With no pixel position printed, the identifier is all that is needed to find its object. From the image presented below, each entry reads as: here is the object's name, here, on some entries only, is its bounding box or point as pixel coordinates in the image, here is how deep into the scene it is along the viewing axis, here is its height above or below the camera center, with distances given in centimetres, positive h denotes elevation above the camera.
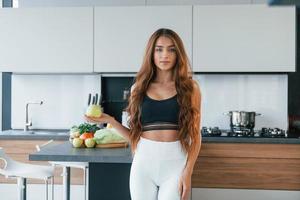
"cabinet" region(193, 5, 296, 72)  355 +53
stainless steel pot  359 -18
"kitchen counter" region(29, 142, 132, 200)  243 -49
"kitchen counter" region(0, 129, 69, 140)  355 -33
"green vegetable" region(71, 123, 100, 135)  254 -20
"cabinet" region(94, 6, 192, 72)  367 +60
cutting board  239 -28
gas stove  347 -30
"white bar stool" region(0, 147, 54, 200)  247 -46
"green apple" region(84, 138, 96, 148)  236 -26
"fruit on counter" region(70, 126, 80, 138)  249 -22
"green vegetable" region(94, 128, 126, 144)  238 -23
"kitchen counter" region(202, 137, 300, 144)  330 -34
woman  174 -13
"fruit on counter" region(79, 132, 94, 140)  241 -23
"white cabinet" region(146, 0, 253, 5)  396 +94
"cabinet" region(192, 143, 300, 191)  334 -56
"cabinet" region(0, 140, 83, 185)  356 -44
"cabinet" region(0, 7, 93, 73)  371 +53
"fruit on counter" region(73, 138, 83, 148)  237 -26
